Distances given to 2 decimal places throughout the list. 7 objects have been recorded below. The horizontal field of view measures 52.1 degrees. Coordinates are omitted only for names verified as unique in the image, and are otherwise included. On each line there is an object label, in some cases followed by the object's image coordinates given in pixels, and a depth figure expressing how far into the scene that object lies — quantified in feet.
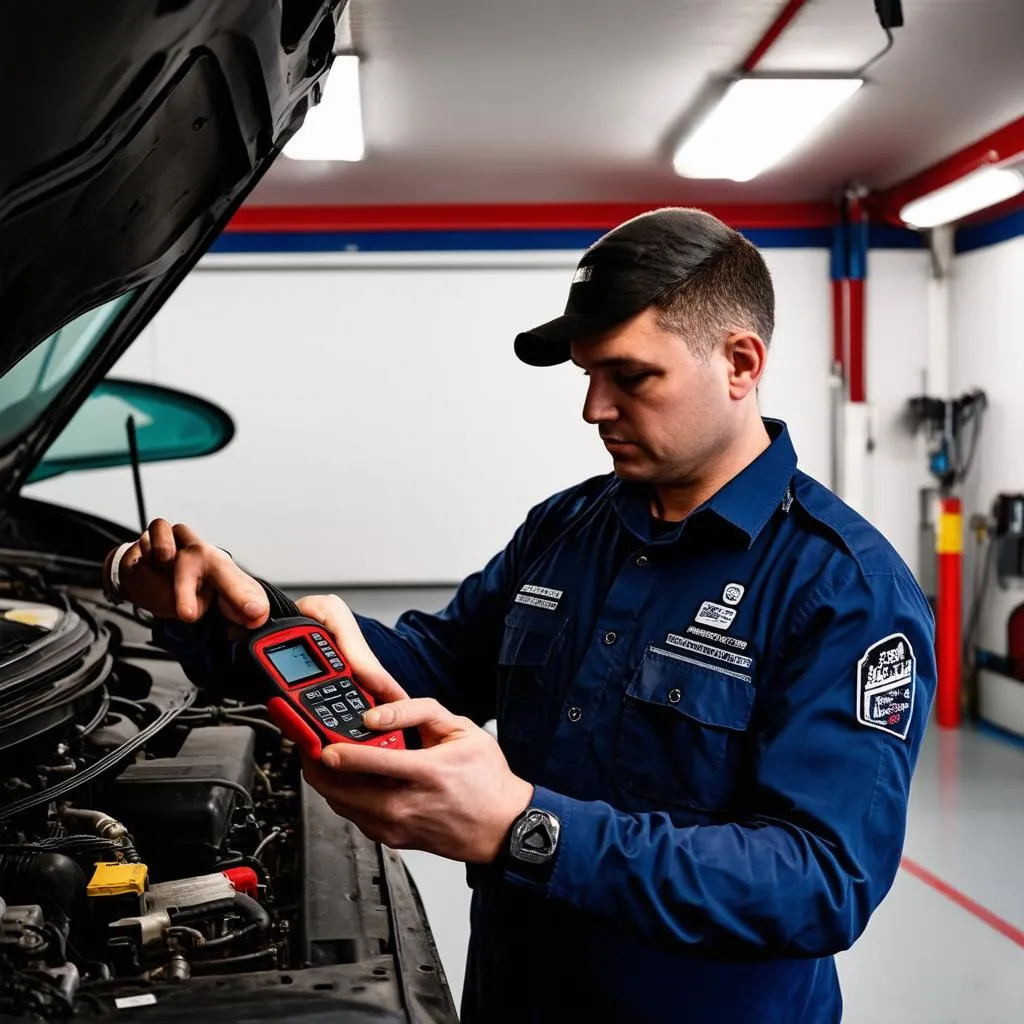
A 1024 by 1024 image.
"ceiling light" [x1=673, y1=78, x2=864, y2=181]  13.04
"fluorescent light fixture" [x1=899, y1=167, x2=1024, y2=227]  15.17
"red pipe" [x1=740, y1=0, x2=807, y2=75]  10.94
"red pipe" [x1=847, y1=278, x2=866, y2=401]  20.27
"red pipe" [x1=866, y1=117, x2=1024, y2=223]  15.79
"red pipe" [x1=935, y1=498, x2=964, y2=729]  18.88
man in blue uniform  3.44
